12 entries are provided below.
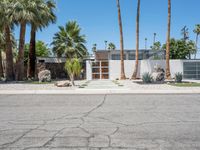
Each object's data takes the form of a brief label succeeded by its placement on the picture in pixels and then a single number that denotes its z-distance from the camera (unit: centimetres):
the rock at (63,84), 1300
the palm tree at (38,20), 1715
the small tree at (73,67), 1427
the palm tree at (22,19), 1648
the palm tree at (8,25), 1659
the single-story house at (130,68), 2108
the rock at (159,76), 1681
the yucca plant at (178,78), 1570
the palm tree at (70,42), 2409
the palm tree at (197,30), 4187
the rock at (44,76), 1631
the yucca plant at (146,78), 1542
